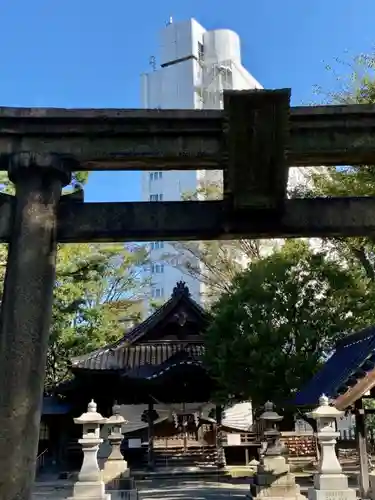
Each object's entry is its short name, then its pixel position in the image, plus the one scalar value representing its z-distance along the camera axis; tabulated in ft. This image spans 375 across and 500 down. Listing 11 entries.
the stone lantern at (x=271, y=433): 46.47
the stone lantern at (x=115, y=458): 51.26
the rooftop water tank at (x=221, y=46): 171.17
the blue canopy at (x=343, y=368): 37.50
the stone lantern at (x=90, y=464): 39.68
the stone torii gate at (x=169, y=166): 15.67
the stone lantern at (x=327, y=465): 35.73
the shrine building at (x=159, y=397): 70.28
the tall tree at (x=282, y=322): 57.31
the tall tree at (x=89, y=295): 75.20
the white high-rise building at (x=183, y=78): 163.73
